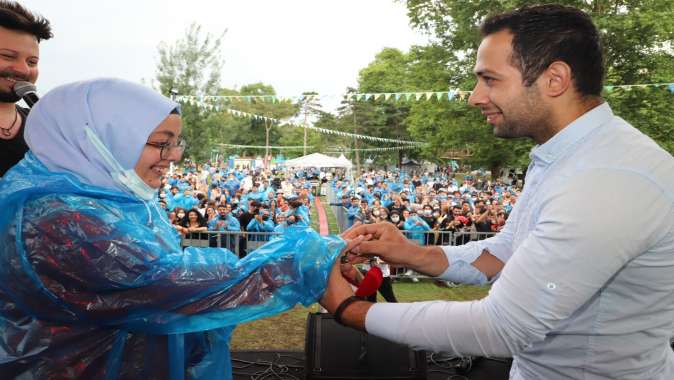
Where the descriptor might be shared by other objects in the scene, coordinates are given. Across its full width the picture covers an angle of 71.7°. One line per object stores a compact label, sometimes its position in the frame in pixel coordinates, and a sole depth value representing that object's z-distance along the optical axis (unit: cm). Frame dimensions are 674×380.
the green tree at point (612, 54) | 1423
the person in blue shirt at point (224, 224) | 962
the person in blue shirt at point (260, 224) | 1132
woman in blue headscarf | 139
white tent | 3078
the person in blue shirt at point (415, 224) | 1137
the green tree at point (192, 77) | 2194
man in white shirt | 117
